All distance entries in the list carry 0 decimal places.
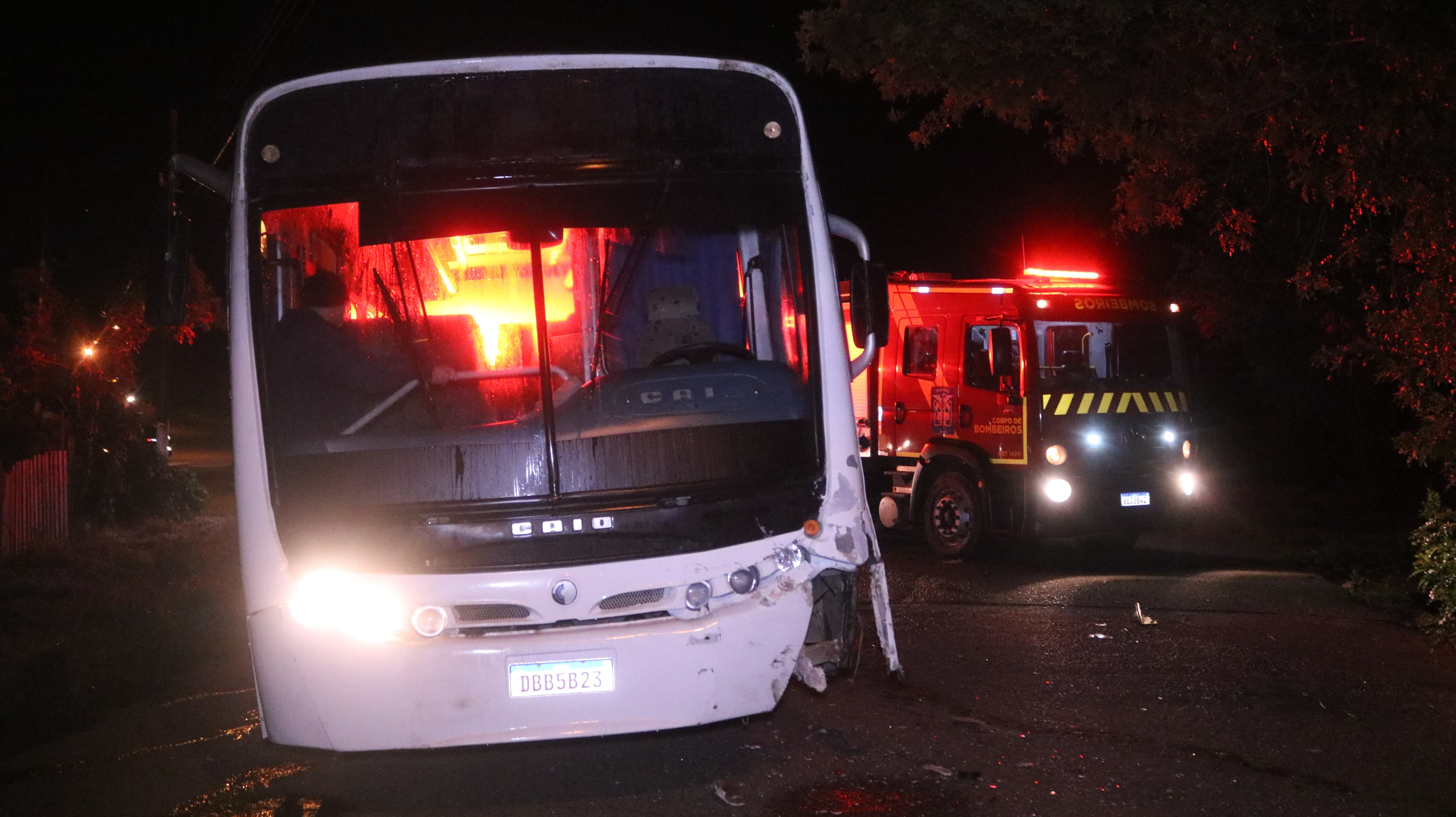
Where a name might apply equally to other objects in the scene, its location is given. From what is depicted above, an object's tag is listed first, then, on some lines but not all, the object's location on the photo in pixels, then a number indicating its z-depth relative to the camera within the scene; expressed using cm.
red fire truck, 1209
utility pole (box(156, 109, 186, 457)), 571
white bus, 504
